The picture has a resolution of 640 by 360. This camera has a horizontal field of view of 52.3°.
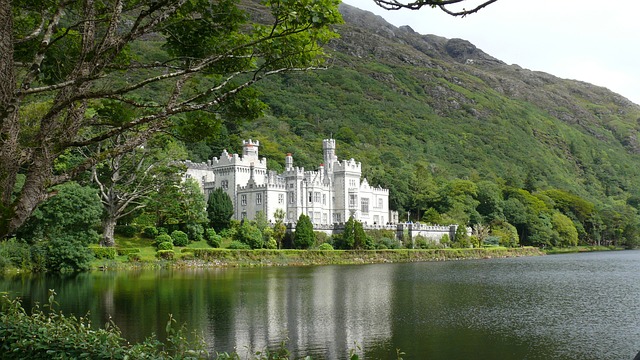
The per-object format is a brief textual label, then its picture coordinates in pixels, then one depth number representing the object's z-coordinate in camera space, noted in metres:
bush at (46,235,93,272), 40.25
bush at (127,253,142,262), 47.00
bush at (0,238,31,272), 38.32
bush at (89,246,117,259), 45.59
